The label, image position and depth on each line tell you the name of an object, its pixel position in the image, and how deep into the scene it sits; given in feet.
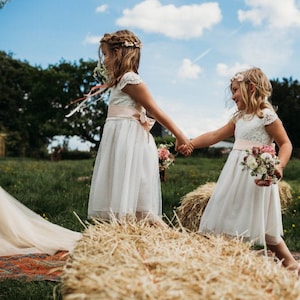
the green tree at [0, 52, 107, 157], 127.13
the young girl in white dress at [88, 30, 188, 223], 14.28
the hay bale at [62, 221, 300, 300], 6.44
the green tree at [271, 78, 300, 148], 107.14
